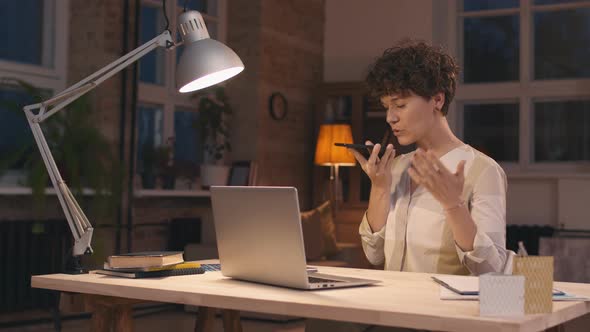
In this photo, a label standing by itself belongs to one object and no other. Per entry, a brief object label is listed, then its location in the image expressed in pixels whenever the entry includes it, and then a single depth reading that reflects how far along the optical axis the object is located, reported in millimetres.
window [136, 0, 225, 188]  6805
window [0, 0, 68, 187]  5734
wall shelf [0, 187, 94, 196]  5355
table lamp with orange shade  7641
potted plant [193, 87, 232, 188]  7082
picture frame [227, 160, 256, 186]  7136
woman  2562
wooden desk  1724
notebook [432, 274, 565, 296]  1984
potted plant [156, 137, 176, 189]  6645
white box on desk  1731
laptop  2084
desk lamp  2549
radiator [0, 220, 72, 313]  5523
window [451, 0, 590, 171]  7586
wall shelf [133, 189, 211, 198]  6375
